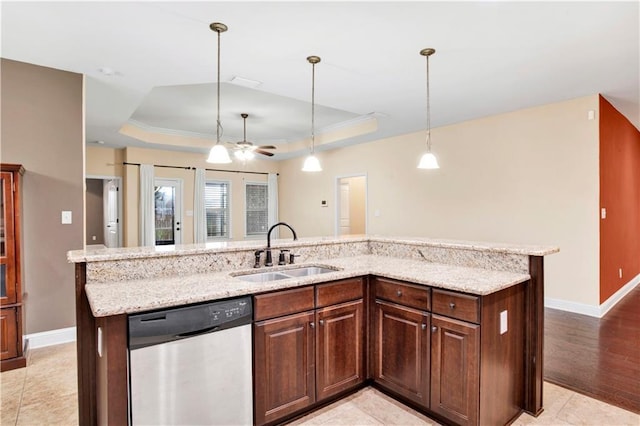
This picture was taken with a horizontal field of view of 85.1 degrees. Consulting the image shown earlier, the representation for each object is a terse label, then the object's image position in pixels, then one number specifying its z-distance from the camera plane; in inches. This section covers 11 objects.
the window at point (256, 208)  347.9
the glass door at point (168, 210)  296.5
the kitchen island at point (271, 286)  63.7
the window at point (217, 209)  324.2
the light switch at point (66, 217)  136.9
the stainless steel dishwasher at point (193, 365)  62.4
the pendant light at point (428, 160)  115.3
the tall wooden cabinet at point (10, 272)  110.2
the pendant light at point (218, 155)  106.0
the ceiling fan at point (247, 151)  204.8
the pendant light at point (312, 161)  119.7
